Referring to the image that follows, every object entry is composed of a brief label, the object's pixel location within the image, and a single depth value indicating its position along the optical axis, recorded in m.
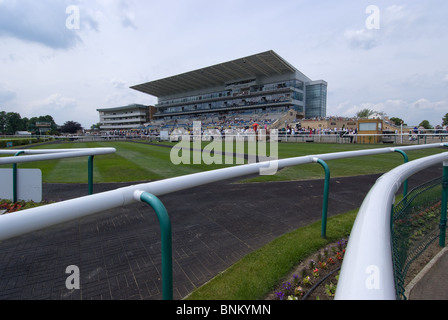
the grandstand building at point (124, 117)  109.31
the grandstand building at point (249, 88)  61.56
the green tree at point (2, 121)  94.49
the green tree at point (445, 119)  60.22
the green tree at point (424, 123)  72.72
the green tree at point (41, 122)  101.44
